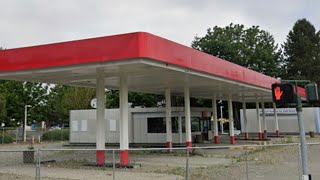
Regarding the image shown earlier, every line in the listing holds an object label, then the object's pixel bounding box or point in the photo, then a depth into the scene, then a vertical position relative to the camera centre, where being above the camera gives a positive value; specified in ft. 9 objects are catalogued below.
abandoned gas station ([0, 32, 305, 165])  49.49 +9.41
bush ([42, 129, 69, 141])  156.56 +0.29
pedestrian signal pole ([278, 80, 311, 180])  30.99 -0.35
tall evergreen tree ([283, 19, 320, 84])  229.25 +45.12
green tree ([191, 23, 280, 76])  190.60 +39.51
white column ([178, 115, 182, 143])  101.84 +1.23
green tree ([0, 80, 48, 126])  161.79 +14.64
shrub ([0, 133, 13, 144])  141.57 -0.33
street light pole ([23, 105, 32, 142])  151.33 +7.34
